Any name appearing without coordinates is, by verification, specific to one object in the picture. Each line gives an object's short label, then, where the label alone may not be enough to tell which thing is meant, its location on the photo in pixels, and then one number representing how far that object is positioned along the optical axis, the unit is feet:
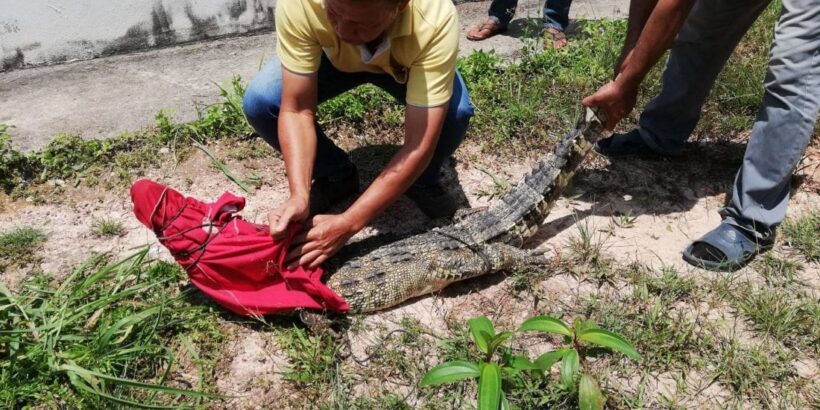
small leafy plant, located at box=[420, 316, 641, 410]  7.53
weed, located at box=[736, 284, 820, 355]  9.48
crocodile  9.98
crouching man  8.84
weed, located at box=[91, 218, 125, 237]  11.49
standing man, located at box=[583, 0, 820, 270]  9.65
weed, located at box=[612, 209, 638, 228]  11.99
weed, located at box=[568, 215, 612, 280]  10.82
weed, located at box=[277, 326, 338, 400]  8.87
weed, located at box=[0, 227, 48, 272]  10.84
